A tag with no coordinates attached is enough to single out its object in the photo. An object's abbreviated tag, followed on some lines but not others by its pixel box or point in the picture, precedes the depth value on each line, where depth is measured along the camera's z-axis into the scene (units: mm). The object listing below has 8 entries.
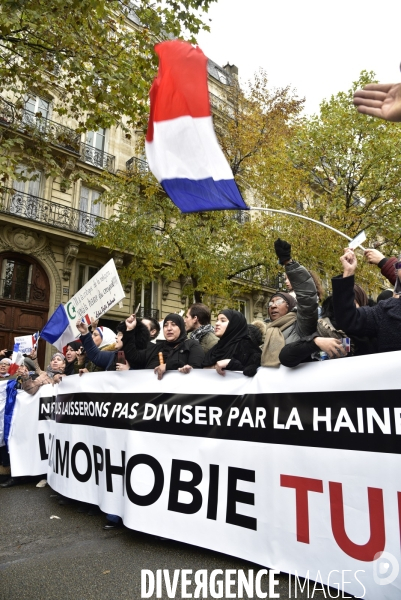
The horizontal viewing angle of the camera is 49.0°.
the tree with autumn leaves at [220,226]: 12914
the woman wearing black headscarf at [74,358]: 5647
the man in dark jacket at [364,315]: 2656
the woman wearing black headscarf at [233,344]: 3568
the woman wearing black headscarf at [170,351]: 3977
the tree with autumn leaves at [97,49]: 8148
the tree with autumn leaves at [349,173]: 14625
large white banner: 2379
